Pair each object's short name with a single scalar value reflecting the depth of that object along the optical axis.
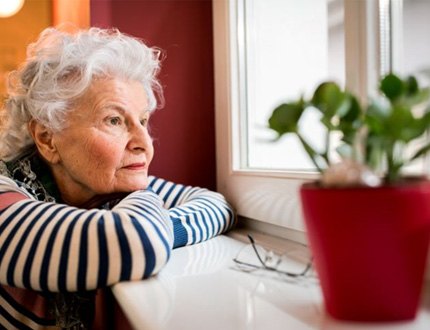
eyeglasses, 0.58
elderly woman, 0.58
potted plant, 0.33
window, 0.56
